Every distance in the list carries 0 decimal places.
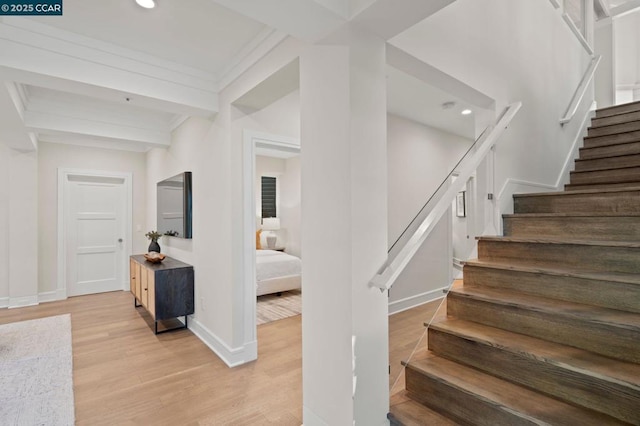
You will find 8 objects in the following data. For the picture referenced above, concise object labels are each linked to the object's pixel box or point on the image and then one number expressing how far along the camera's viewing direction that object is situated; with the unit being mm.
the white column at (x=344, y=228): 1523
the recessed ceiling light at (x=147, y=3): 1838
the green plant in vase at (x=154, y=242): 4354
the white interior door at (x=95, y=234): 5172
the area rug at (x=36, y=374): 2051
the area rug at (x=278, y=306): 3994
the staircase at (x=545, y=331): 1343
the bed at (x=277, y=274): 4691
